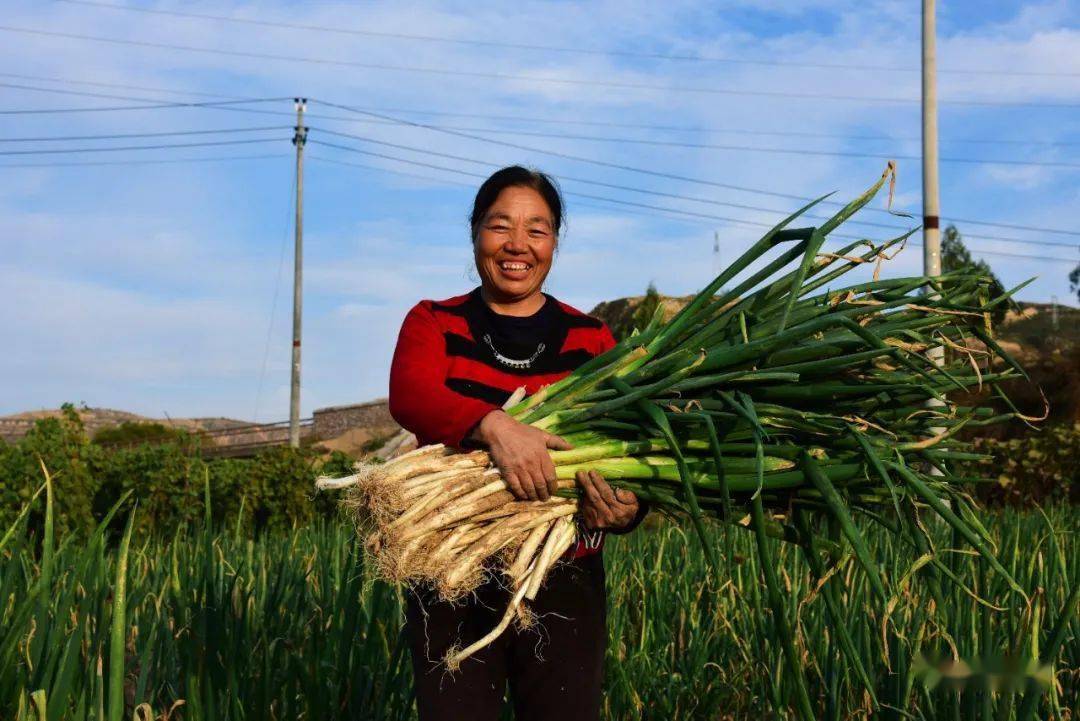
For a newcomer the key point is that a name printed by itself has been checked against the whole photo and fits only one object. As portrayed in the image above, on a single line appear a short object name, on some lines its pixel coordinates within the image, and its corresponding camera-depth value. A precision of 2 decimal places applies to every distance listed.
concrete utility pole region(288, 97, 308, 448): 24.58
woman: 1.95
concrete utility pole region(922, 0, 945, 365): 9.66
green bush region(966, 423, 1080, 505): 9.05
